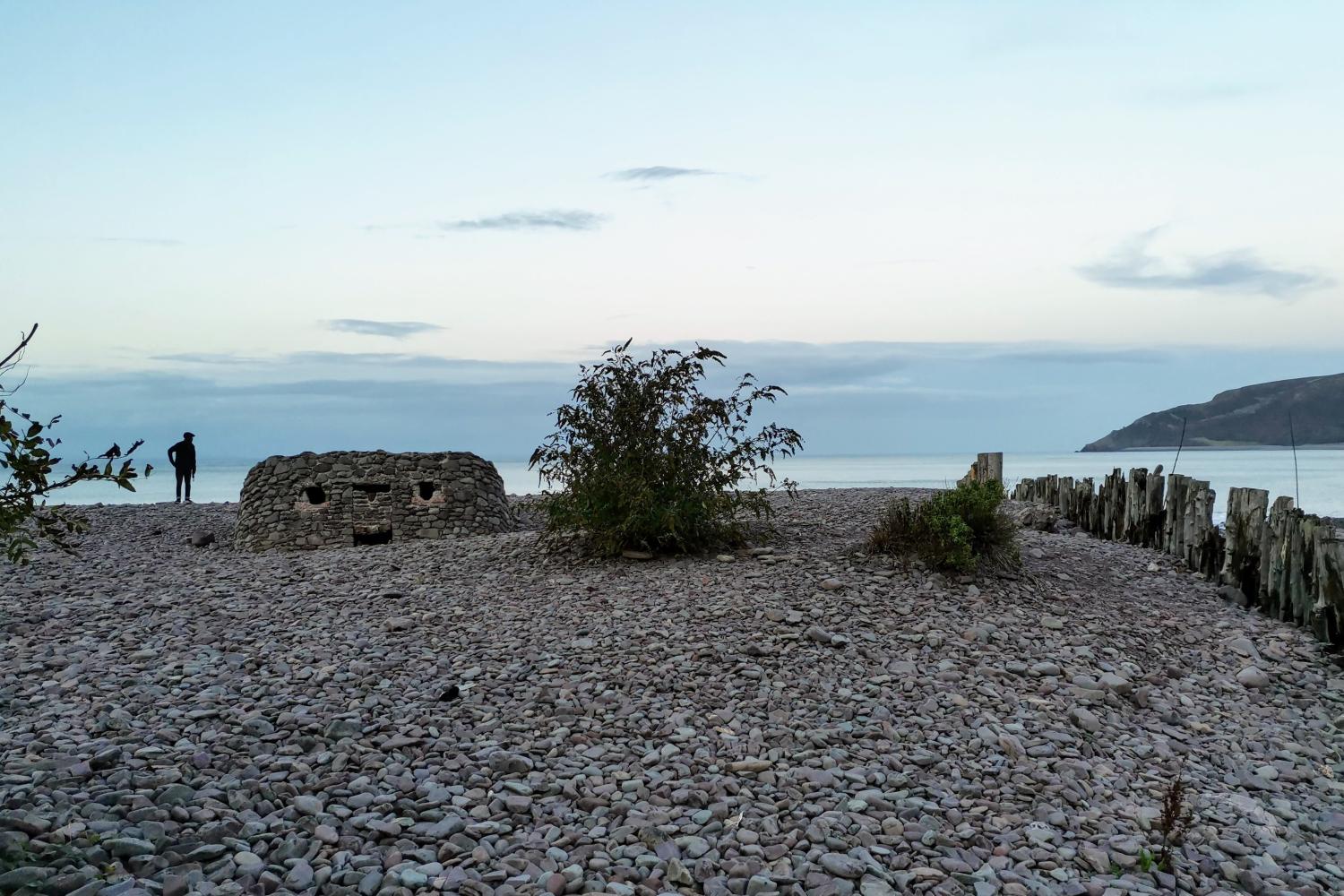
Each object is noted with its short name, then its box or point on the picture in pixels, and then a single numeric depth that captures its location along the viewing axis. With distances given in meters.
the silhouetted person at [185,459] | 19.84
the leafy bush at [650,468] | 9.95
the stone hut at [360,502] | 13.88
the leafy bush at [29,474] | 3.77
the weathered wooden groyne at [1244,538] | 8.68
